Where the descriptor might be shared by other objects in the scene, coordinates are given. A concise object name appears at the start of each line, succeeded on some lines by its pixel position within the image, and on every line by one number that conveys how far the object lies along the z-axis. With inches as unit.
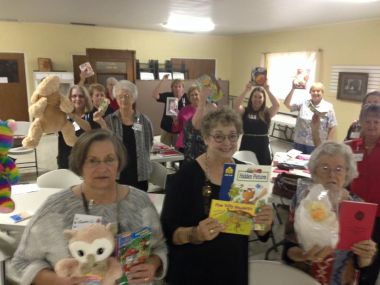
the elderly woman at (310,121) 157.2
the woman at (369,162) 76.7
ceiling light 246.6
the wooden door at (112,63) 322.3
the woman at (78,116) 122.4
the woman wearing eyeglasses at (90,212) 48.1
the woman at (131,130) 115.6
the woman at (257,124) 152.6
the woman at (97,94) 146.6
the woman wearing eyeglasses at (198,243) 56.0
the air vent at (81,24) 298.5
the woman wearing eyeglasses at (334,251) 57.6
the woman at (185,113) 161.8
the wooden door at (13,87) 304.5
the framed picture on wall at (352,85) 247.8
